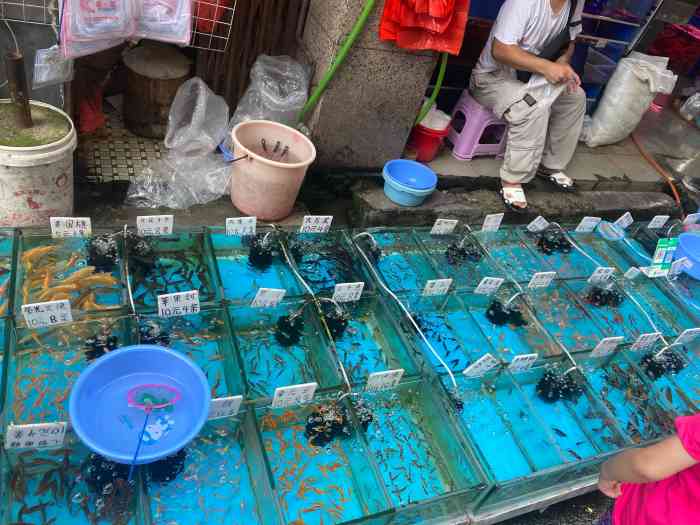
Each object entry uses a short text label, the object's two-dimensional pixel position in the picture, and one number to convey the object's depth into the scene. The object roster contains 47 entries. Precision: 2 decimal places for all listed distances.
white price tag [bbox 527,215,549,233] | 3.76
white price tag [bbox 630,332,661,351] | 2.97
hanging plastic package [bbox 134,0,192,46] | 3.00
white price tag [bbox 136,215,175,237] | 2.67
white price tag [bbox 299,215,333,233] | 3.00
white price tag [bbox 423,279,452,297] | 2.95
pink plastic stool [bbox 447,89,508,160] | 4.45
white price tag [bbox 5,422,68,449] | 1.78
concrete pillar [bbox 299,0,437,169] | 3.54
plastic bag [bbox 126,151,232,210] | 3.44
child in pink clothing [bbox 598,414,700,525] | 1.61
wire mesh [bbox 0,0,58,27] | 2.68
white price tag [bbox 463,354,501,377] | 2.51
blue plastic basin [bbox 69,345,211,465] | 1.86
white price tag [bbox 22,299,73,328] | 2.13
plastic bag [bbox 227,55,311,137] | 3.80
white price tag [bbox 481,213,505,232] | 3.55
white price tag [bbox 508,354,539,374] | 2.60
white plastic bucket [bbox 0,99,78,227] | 2.63
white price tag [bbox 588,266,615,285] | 3.43
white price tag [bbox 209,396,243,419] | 2.04
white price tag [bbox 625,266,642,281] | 3.64
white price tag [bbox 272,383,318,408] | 2.16
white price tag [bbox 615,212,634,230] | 4.13
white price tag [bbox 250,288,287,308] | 2.53
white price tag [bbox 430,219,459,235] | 3.35
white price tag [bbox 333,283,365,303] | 2.70
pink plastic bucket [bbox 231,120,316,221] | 3.27
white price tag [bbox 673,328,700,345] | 3.14
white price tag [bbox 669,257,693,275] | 3.71
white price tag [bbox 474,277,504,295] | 3.05
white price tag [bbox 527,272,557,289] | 3.24
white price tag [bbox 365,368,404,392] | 2.33
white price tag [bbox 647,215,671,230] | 4.25
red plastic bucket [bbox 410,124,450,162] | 4.27
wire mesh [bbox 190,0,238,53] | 3.35
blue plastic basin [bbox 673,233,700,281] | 3.74
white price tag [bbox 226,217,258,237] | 2.86
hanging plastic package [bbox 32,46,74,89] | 2.85
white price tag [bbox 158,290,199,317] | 2.37
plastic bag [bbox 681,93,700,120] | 6.98
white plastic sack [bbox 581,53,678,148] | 5.02
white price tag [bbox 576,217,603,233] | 3.94
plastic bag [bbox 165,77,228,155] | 3.66
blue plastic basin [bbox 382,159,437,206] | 3.82
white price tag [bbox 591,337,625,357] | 2.84
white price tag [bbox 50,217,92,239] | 2.52
